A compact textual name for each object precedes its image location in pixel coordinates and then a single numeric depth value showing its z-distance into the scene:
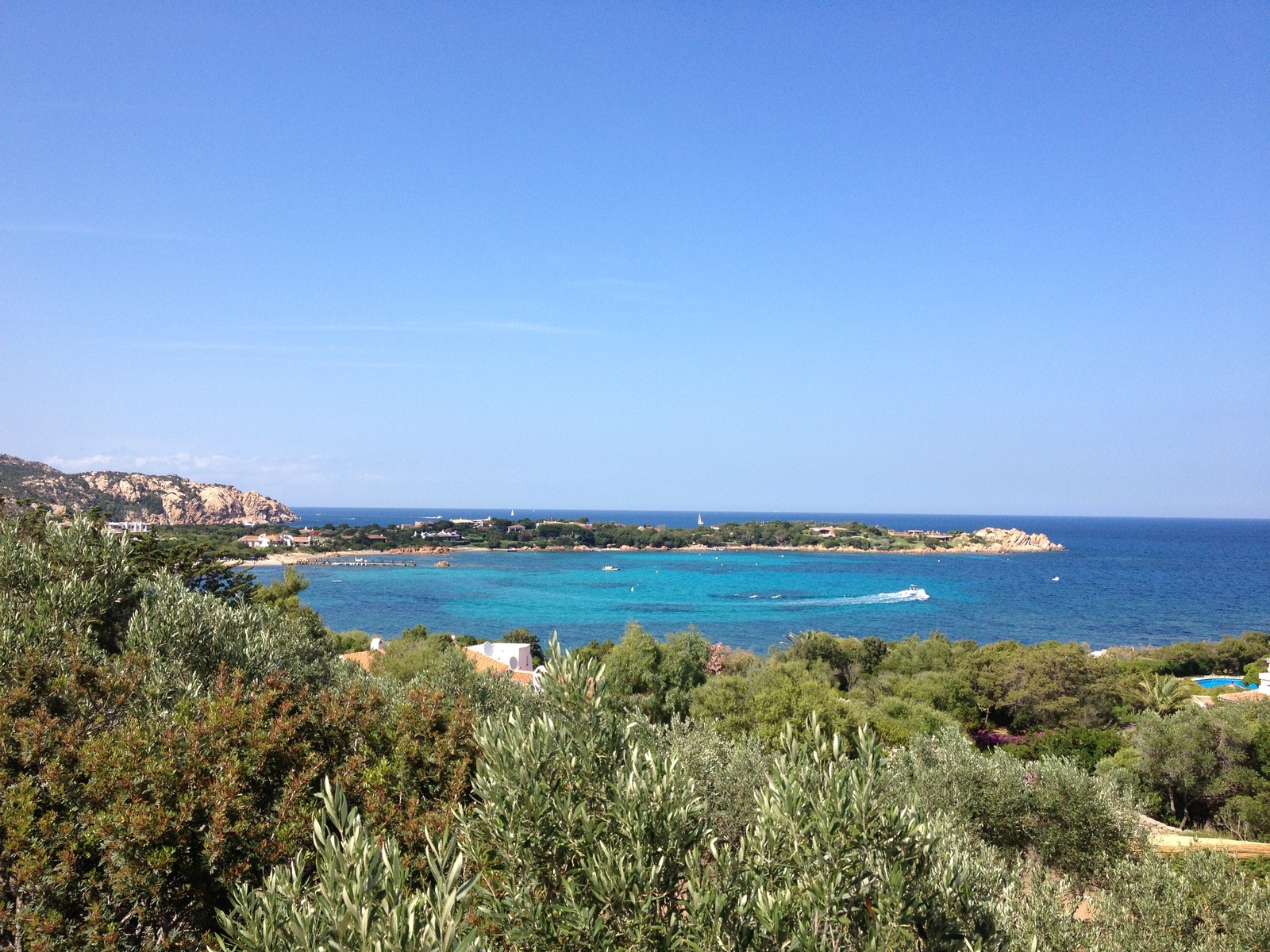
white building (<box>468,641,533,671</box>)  31.86
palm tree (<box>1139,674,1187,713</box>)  26.41
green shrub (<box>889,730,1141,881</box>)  10.26
